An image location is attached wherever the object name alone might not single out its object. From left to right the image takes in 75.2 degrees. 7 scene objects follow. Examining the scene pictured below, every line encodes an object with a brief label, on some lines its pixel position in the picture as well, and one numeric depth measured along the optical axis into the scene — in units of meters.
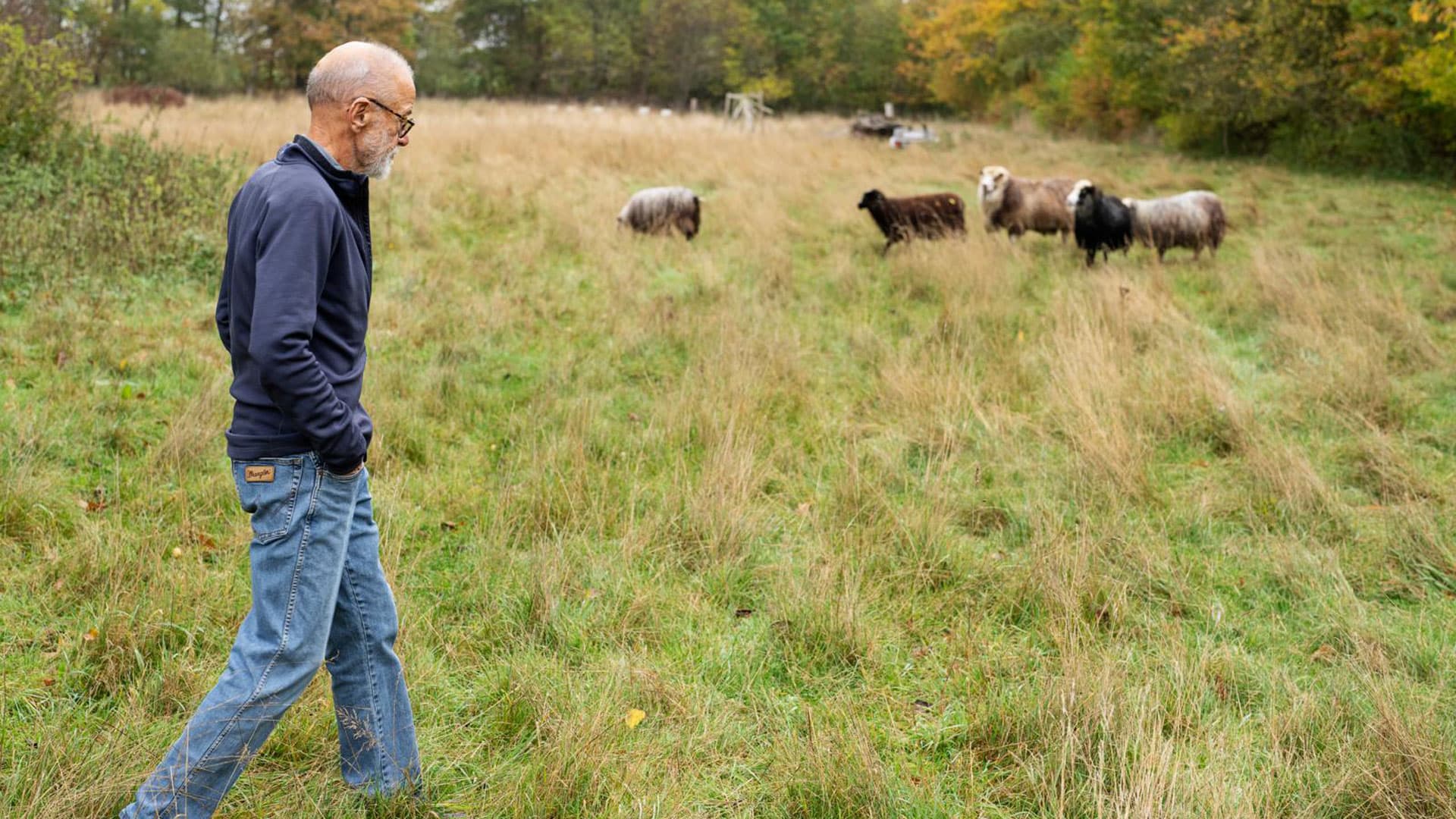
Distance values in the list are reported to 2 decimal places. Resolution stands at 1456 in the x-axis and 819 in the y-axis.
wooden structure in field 30.31
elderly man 2.06
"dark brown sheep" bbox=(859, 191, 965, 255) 12.03
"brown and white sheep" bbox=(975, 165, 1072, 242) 12.81
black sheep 11.48
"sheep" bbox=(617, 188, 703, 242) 12.26
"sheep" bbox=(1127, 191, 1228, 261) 11.65
